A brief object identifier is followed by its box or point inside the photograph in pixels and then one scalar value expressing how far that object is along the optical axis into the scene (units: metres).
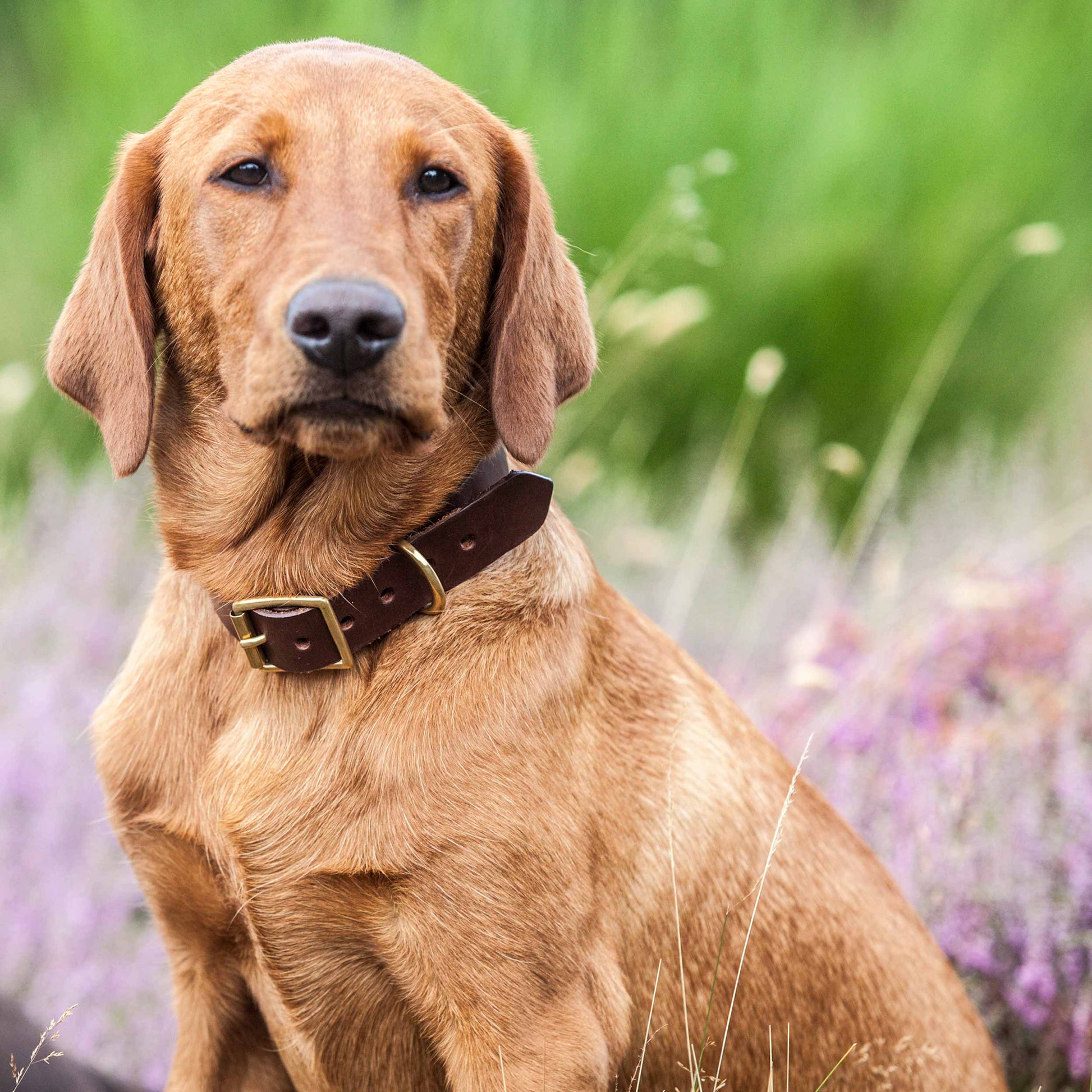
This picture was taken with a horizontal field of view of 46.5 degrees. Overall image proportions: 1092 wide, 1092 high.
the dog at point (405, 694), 1.92
